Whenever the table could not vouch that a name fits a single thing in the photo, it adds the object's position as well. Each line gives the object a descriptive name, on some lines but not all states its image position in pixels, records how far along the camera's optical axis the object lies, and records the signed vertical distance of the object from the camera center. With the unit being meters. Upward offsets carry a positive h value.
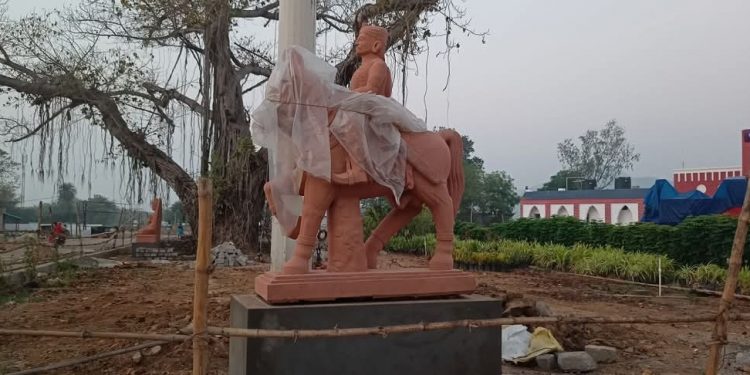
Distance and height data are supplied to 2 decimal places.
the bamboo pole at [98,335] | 2.70 -0.53
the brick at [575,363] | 4.74 -1.08
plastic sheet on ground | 4.88 -0.98
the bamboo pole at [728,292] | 2.89 -0.32
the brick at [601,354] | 5.05 -1.07
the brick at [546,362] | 4.80 -1.09
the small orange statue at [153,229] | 15.96 -0.35
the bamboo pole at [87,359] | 2.80 -0.70
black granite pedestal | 3.21 -0.67
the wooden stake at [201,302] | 2.56 -0.35
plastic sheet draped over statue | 3.49 +0.52
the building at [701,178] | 22.77 +1.70
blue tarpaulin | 16.89 +0.60
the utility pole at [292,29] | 5.66 +1.72
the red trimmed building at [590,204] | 26.92 +0.79
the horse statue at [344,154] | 3.50 +0.37
